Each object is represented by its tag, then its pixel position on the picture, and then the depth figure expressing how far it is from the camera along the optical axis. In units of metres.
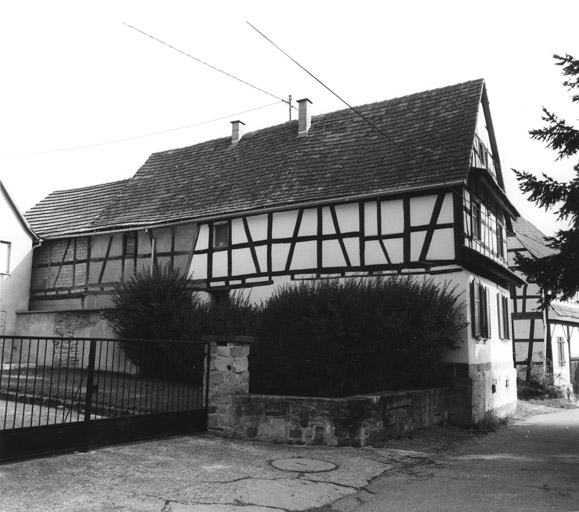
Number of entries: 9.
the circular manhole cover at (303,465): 7.60
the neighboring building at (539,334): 25.21
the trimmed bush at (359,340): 13.03
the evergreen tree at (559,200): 12.46
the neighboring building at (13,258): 22.33
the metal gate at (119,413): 7.29
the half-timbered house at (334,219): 15.25
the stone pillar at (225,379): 9.65
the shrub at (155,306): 16.61
